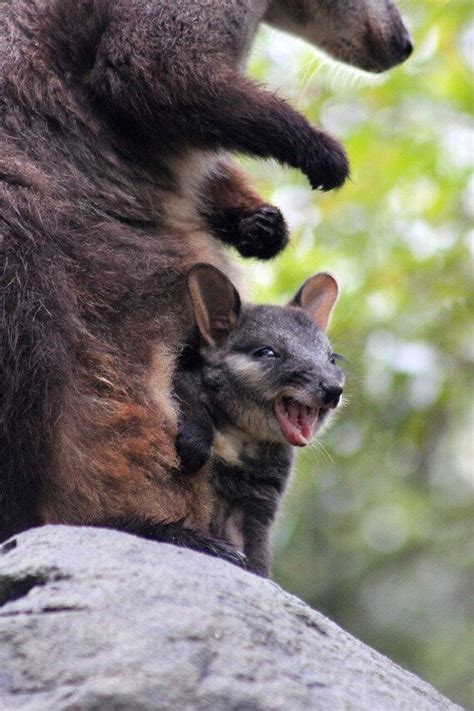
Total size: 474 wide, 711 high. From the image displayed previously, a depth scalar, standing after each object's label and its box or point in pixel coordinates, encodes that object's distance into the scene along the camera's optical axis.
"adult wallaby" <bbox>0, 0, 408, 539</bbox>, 9.62
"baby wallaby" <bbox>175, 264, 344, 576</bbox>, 10.52
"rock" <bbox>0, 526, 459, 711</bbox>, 6.64
